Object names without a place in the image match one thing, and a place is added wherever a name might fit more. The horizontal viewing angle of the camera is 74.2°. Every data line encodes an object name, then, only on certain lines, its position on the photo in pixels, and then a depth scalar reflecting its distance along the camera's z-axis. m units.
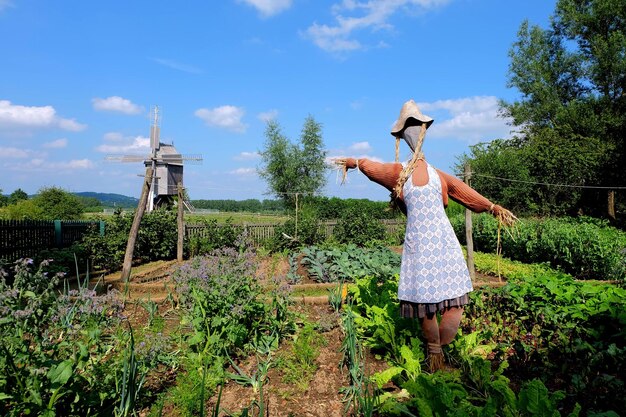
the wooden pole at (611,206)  20.39
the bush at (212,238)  12.60
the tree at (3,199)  28.38
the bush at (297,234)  13.23
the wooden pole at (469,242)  7.86
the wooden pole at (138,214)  7.97
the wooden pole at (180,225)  12.14
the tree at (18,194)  34.01
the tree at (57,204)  21.98
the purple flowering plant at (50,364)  2.17
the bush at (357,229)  14.27
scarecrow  3.17
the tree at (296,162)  33.09
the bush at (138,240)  11.17
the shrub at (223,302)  3.73
